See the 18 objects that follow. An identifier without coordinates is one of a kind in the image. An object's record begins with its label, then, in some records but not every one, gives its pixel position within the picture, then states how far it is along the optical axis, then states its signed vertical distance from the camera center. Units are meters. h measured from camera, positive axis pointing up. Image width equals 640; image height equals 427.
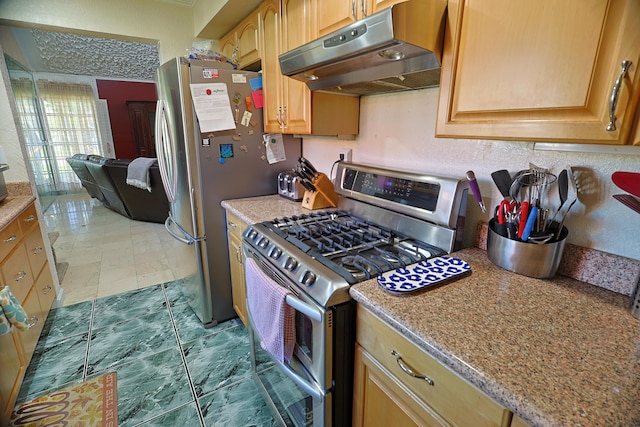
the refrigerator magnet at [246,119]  2.00 +0.09
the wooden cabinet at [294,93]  1.58 +0.22
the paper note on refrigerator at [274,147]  2.13 -0.09
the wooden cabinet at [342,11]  1.14 +0.48
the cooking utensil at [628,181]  0.74 -0.11
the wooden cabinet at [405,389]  0.67 -0.62
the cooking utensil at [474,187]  1.14 -0.19
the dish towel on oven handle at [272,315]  1.12 -0.67
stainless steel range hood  0.90 +0.27
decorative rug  1.48 -1.33
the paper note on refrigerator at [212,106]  1.82 +0.16
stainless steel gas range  1.00 -0.44
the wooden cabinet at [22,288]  1.43 -0.93
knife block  1.82 -0.36
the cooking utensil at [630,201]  0.77 -0.16
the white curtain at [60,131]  6.18 +0.05
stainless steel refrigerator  1.85 -0.16
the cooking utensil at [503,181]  1.11 -0.16
